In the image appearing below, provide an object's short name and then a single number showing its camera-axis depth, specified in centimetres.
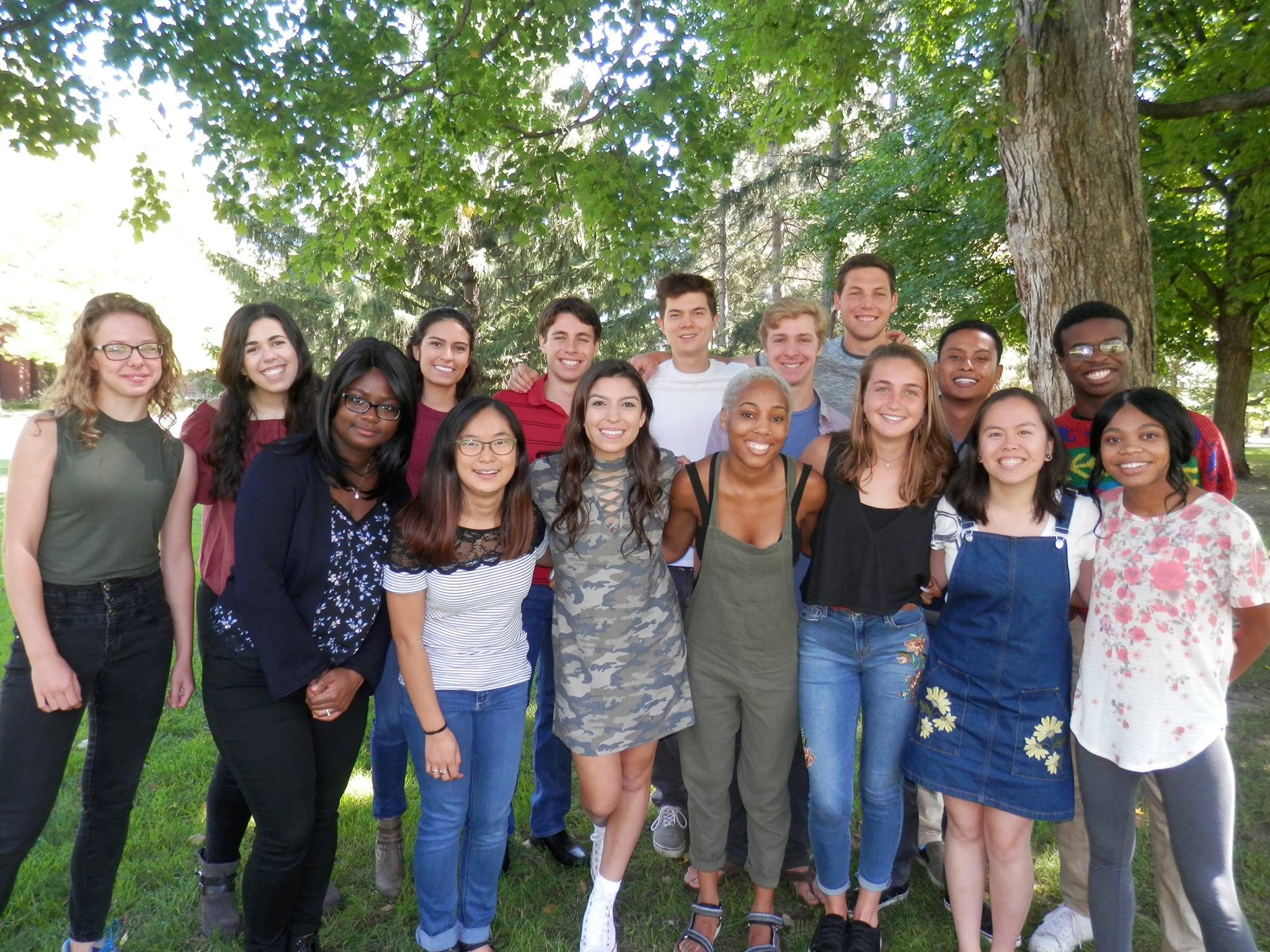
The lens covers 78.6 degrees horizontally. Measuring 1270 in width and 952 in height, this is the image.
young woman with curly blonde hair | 263
